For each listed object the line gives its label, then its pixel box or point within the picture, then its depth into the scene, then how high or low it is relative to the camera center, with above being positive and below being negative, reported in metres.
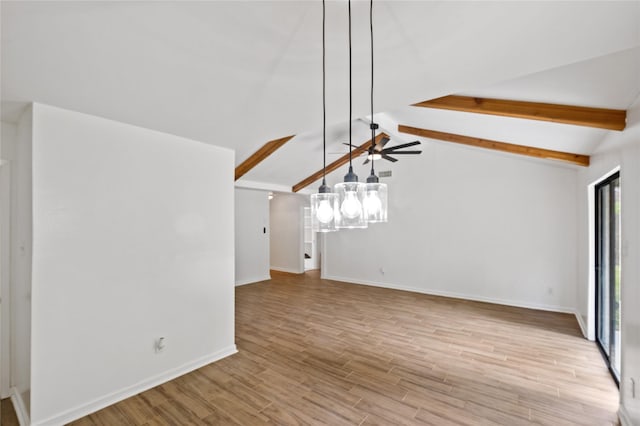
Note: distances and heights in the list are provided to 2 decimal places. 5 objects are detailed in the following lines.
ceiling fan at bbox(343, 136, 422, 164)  1.89 +0.72
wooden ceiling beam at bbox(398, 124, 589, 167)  3.76 +1.08
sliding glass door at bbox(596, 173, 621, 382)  2.98 -0.66
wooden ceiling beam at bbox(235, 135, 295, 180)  5.10 +1.13
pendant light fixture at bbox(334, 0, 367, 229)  1.45 +0.06
